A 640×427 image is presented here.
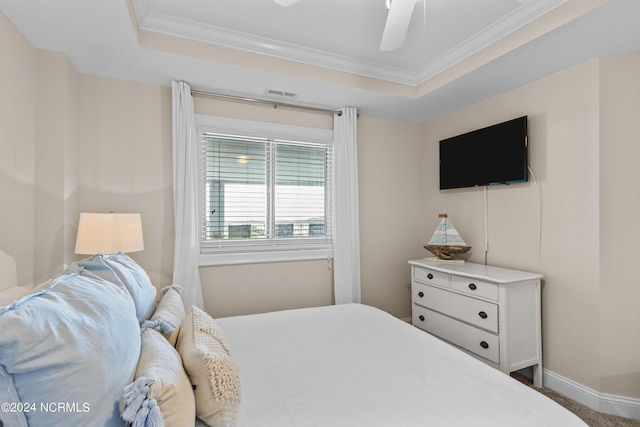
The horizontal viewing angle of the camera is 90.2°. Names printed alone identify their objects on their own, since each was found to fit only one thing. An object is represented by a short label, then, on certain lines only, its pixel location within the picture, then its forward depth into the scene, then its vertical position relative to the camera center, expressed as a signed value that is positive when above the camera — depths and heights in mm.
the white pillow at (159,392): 794 -484
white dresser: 2350 -791
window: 2990 +223
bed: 705 -553
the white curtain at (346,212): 3312 +28
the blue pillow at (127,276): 1326 -268
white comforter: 1149 -732
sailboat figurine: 3092 -276
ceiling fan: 1549 +1007
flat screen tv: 2670 +544
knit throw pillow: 1054 -566
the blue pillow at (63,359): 663 -332
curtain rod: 2884 +1098
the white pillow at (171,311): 1407 -478
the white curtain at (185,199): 2709 +138
